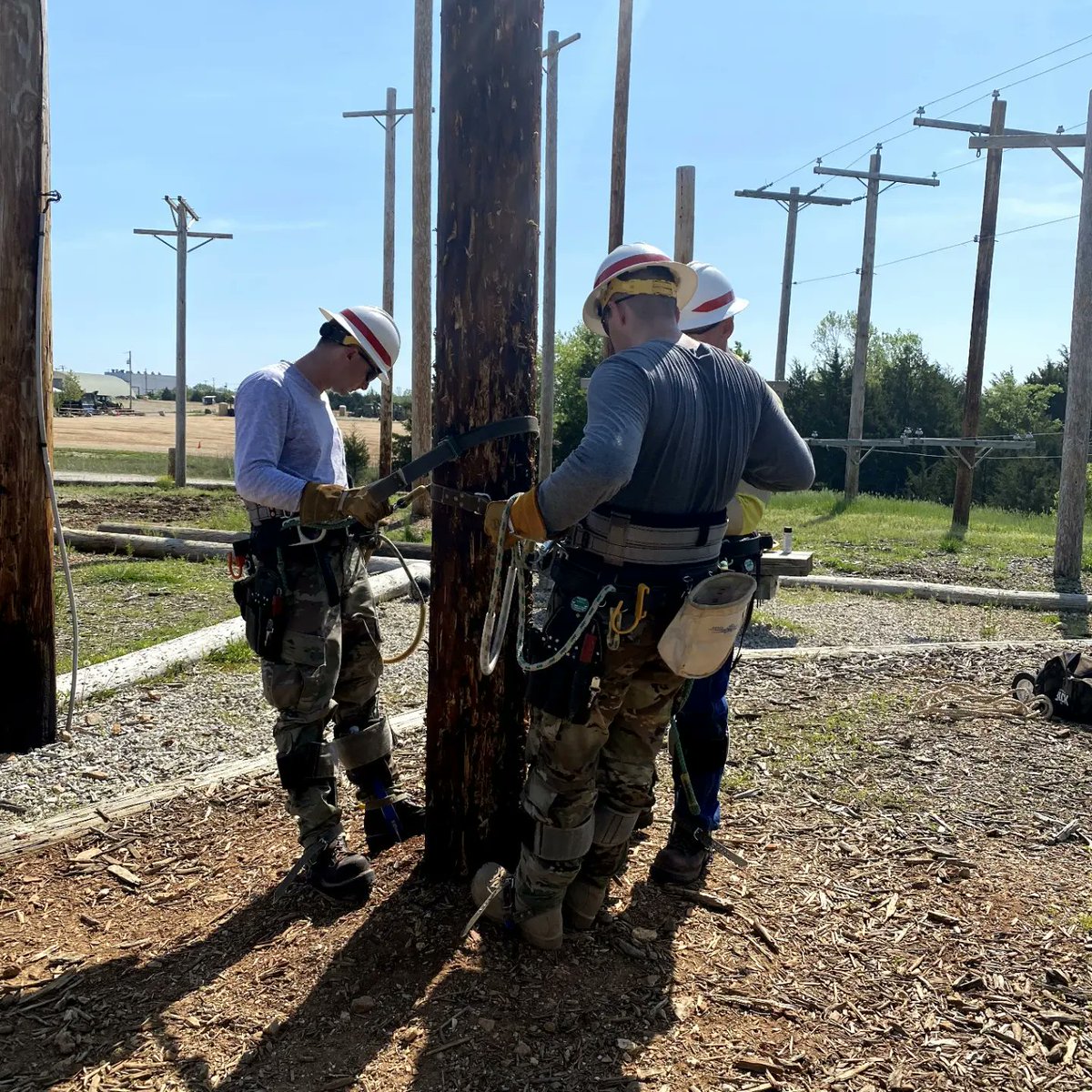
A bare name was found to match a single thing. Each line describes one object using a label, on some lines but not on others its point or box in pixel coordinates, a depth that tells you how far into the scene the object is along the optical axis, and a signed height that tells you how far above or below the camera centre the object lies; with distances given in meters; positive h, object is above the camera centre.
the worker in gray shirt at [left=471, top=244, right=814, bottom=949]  2.76 -0.34
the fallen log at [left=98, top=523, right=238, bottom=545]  12.30 -1.32
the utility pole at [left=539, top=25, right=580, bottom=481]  16.06 +3.49
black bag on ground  5.24 -1.21
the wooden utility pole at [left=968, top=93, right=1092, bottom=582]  11.13 +0.70
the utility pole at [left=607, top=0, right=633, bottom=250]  13.08 +4.33
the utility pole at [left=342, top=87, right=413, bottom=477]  15.83 +3.67
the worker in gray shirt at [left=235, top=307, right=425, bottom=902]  3.29 -0.45
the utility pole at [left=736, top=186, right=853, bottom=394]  24.77 +5.40
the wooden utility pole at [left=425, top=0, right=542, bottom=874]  3.06 +0.25
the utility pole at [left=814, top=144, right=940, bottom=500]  22.42 +3.61
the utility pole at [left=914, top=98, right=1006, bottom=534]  17.22 +2.16
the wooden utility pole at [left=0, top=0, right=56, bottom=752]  4.24 +0.15
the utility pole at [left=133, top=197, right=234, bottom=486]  21.94 +2.83
